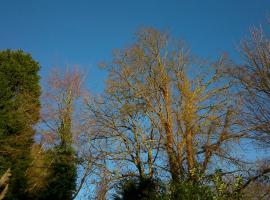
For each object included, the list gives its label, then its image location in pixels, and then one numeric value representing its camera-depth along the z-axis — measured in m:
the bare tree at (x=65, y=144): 18.61
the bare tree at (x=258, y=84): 10.70
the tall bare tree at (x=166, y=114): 15.39
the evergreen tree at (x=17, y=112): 16.20
